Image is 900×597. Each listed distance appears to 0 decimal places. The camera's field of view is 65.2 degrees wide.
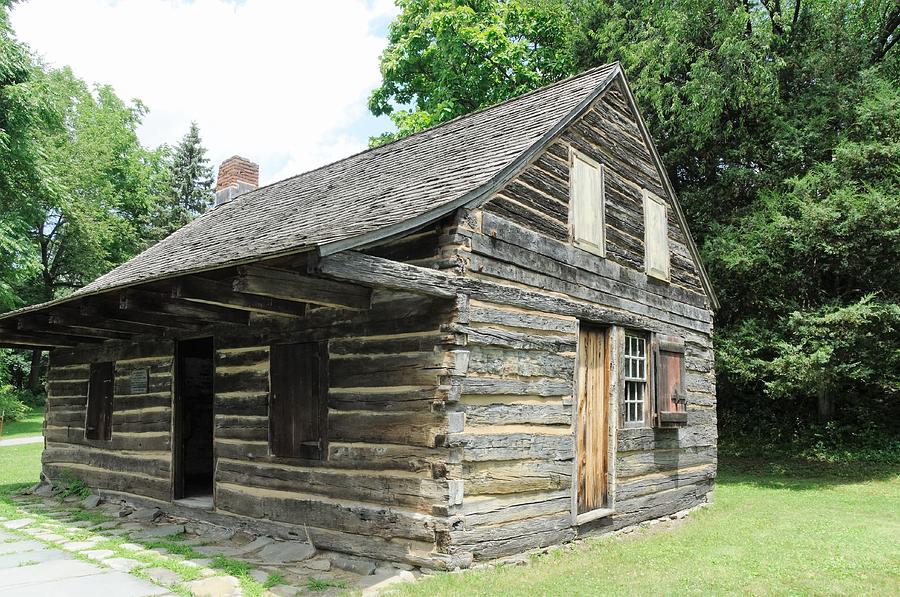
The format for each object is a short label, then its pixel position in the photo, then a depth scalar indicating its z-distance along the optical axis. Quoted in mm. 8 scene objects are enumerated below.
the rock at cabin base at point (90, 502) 10298
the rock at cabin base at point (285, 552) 7059
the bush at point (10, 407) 23562
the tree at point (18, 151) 19594
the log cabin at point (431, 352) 6547
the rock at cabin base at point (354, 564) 6574
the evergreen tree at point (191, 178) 33519
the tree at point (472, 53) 22000
